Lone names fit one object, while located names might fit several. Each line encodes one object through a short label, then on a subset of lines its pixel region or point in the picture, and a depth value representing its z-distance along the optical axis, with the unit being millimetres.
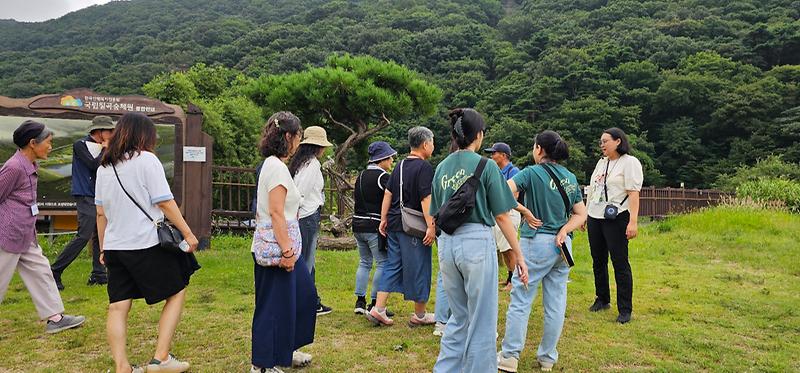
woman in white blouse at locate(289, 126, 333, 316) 4160
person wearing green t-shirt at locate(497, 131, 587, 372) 3414
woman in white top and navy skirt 3057
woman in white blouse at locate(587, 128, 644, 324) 4574
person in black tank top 4656
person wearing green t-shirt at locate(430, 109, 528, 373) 2818
